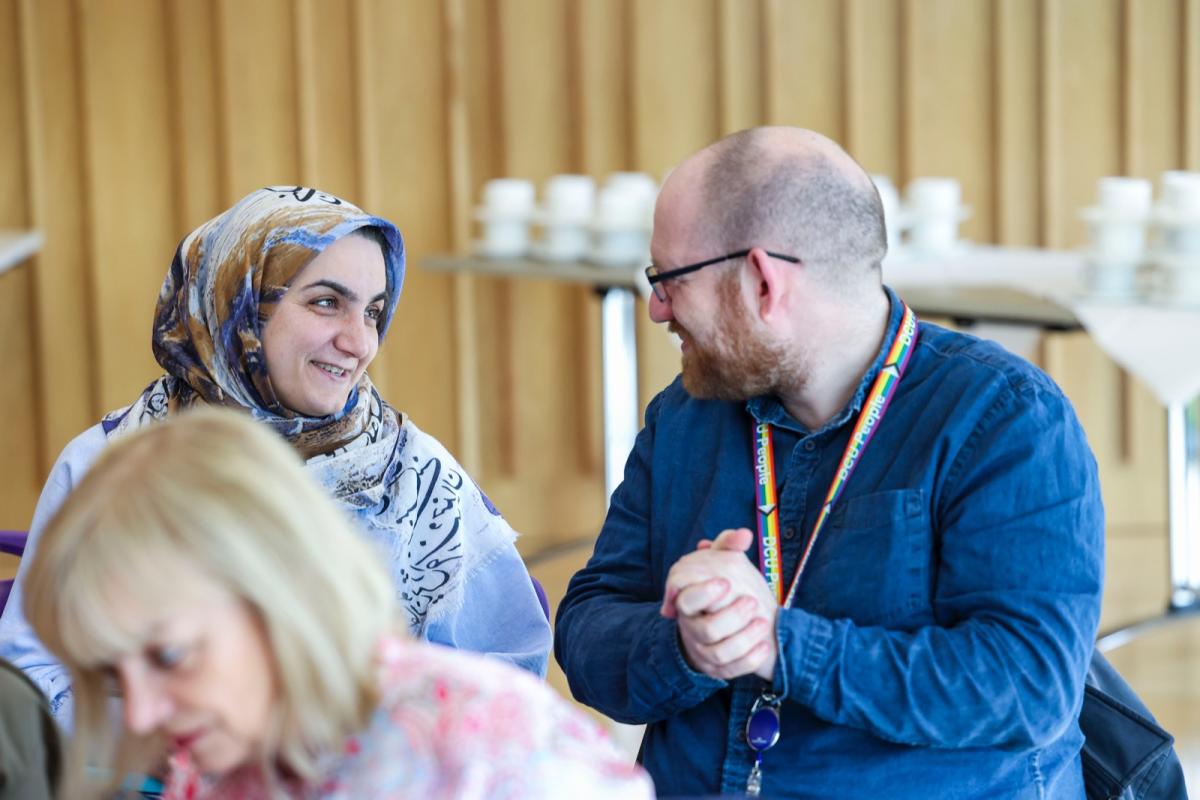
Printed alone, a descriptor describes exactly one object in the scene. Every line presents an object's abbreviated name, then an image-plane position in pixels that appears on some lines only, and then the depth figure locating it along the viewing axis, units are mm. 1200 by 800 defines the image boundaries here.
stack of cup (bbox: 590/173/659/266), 9375
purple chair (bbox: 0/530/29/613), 4320
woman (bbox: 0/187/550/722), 4395
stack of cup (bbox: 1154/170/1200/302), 7312
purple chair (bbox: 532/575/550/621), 4434
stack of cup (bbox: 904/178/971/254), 9125
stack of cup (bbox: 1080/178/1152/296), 7617
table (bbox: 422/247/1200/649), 7586
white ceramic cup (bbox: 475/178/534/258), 9859
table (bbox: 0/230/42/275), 9500
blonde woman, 2066
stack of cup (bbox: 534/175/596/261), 9594
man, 3295
